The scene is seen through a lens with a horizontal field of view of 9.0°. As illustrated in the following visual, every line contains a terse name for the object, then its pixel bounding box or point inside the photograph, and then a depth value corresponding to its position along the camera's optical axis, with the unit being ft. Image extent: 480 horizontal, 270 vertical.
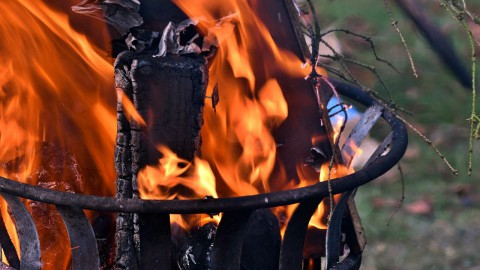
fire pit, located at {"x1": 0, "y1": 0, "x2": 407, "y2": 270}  9.57
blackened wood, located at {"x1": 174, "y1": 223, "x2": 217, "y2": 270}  9.86
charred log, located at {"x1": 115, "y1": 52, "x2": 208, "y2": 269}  9.64
